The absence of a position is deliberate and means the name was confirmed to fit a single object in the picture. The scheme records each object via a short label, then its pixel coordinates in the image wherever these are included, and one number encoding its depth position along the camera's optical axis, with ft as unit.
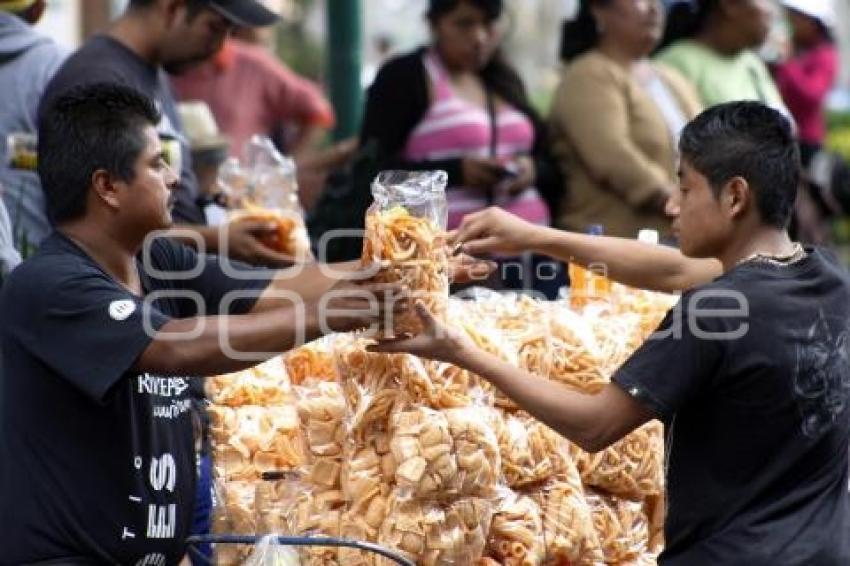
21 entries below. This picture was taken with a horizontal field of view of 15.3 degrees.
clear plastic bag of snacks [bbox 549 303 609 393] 23.76
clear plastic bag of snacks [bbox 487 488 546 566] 22.42
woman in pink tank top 38.39
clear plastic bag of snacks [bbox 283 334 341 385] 24.65
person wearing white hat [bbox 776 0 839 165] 53.81
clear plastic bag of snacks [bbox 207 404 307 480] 24.05
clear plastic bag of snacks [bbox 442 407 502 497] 21.14
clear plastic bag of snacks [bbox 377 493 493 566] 21.09
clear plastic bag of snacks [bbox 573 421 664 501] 24.09
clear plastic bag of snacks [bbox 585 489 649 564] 24.05
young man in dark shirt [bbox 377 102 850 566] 20.37
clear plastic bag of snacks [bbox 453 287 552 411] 22.97
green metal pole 47.88
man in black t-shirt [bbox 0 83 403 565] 20.53
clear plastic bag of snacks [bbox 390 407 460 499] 20.83
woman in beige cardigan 39.14
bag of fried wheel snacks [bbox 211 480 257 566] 23.36
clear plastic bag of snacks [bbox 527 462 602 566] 22.94
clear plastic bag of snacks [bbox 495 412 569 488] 22.47
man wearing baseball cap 31.46
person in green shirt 43.12
